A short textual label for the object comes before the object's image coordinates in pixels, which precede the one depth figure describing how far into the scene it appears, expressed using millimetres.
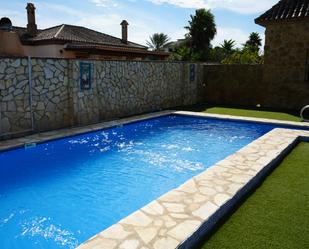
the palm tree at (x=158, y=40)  59219
